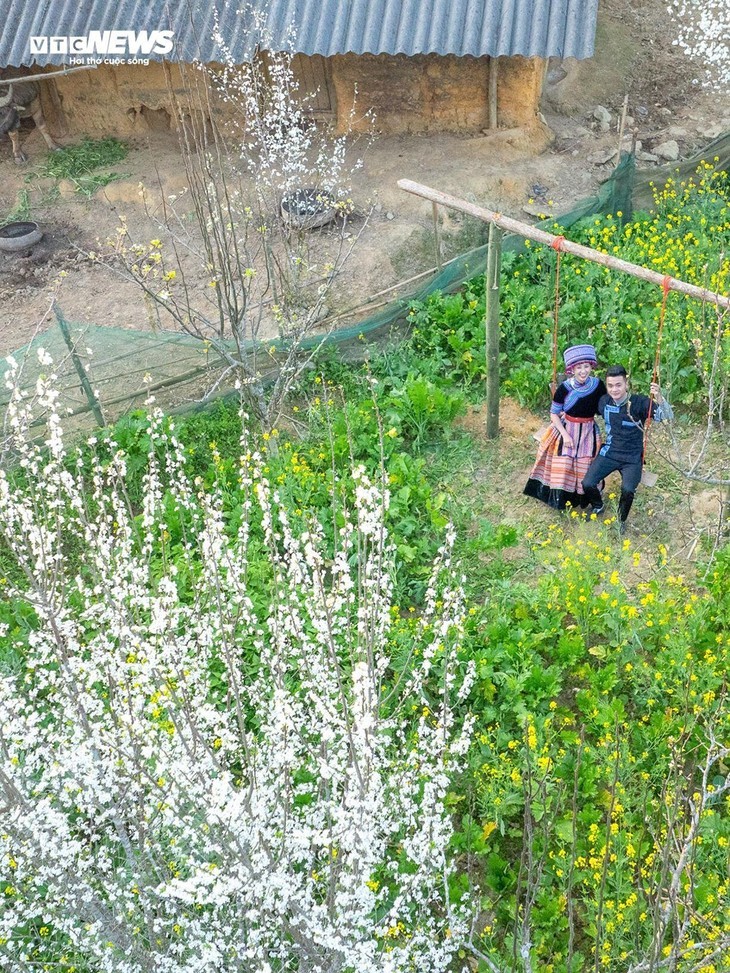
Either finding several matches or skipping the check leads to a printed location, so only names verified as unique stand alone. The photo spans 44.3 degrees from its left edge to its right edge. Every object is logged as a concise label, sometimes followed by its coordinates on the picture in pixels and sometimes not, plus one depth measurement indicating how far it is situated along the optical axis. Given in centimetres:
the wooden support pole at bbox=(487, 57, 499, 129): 934
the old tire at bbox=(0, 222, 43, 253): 944
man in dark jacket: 530
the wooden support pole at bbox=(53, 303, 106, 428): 630
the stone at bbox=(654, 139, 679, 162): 989
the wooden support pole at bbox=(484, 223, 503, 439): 601
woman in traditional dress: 551
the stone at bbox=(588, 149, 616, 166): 952
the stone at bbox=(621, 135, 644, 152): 992
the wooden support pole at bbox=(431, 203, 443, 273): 782
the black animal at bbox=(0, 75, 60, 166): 1003
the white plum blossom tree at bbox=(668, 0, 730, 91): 1110
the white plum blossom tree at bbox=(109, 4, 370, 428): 657
